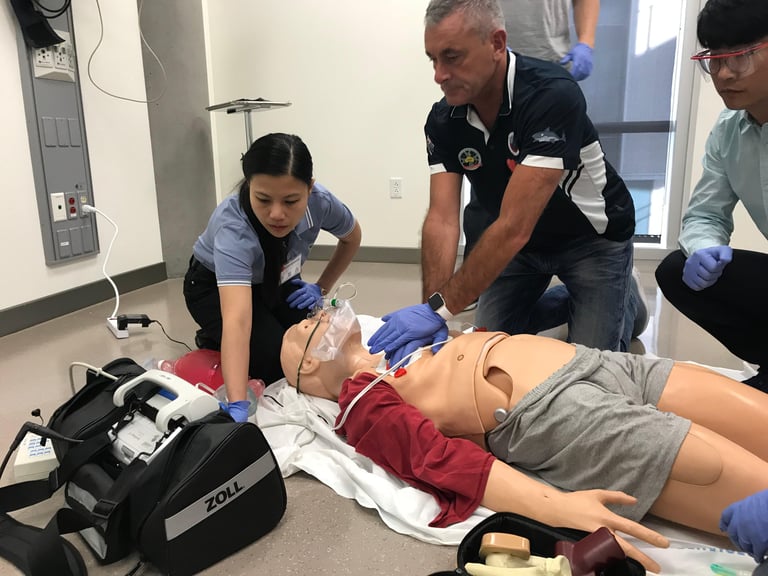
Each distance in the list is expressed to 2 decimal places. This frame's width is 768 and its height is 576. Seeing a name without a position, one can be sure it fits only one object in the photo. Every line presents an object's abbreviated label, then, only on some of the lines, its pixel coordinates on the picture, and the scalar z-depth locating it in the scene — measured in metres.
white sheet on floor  1.04
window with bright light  3.48
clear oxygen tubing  1.33
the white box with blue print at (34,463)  1.33
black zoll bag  1.00
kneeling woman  1.58
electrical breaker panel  2.56
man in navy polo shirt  1.49
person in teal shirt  1.28
